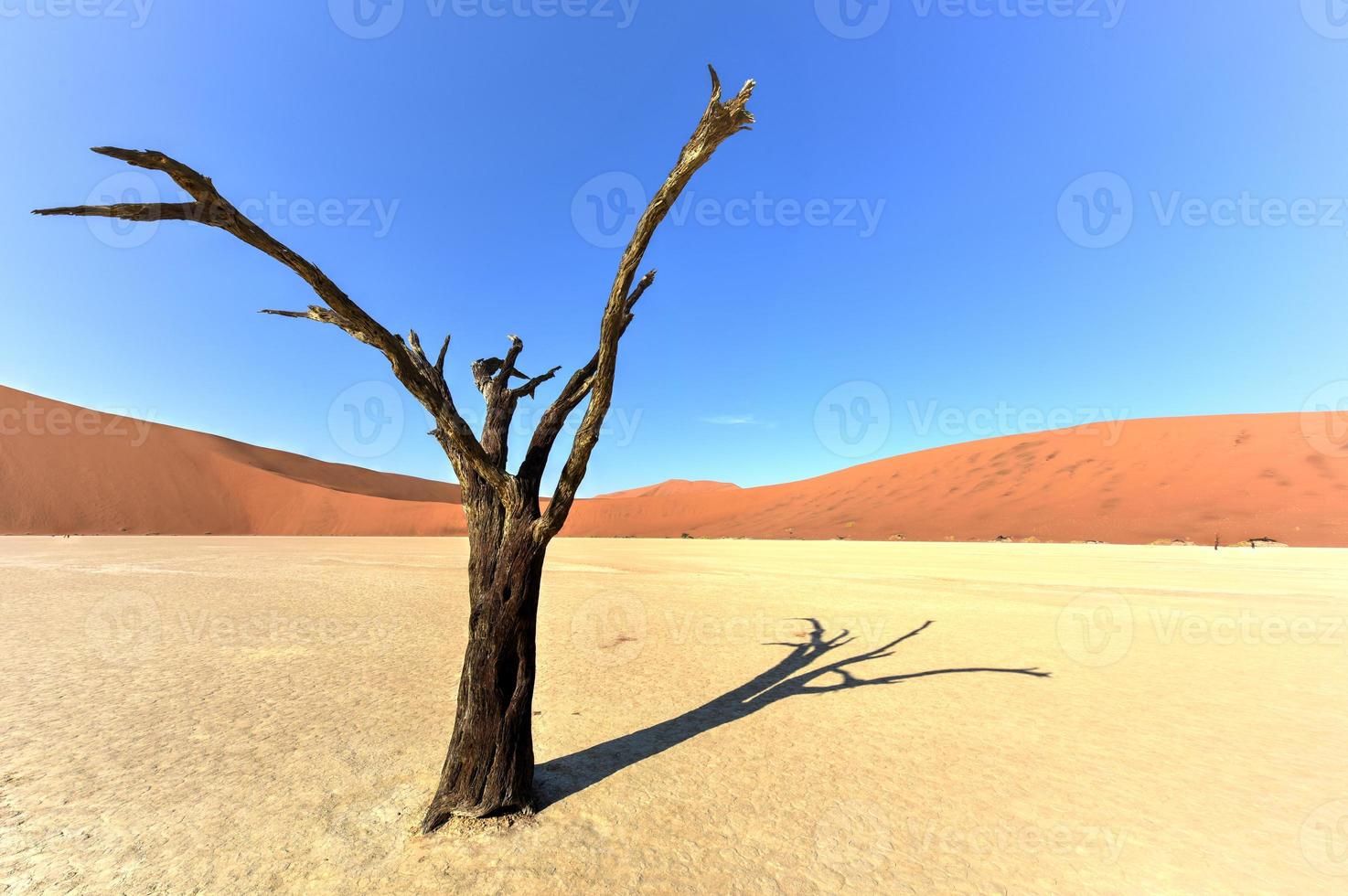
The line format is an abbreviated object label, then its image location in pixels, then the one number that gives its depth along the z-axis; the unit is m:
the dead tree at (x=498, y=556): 3.82
